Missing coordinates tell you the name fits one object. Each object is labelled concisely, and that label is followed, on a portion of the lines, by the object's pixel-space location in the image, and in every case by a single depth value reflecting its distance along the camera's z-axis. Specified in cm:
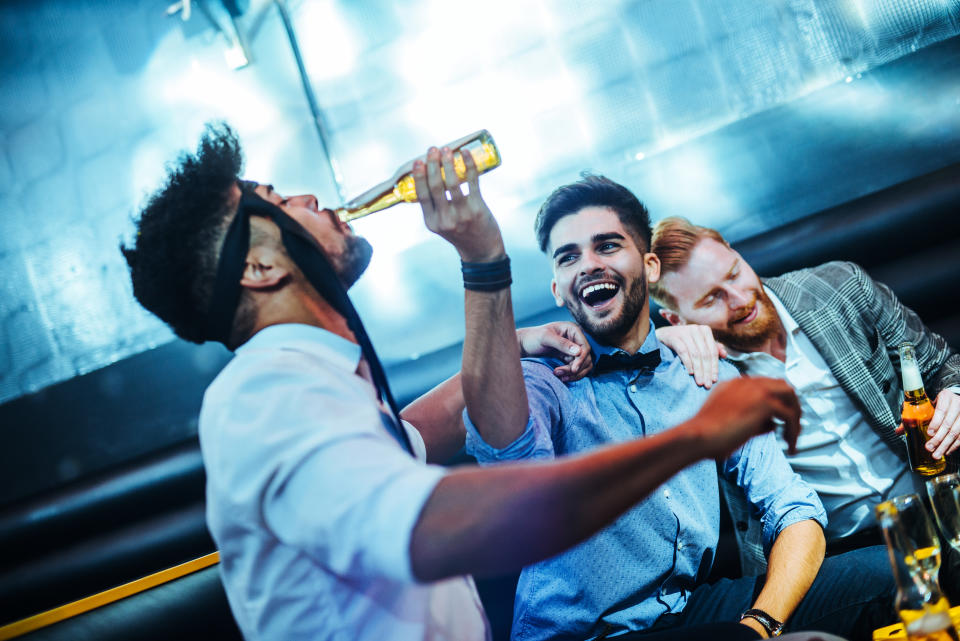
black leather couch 201
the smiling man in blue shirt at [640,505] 147
